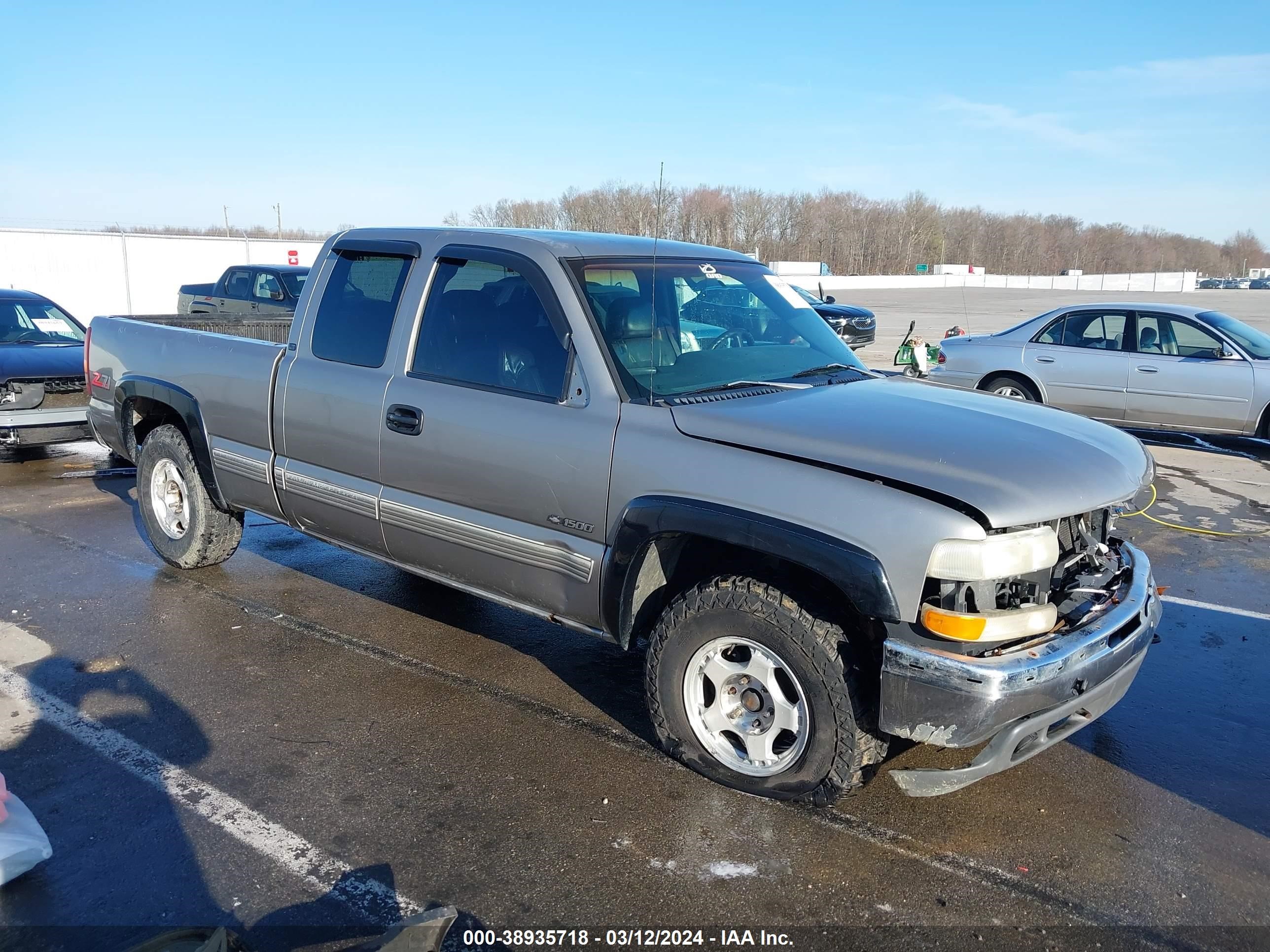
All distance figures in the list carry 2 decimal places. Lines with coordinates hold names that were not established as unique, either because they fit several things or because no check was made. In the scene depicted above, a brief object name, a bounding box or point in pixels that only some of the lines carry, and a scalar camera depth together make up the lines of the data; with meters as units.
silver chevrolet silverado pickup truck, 3.01
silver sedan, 10.07
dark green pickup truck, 16.36
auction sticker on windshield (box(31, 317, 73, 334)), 10.45
